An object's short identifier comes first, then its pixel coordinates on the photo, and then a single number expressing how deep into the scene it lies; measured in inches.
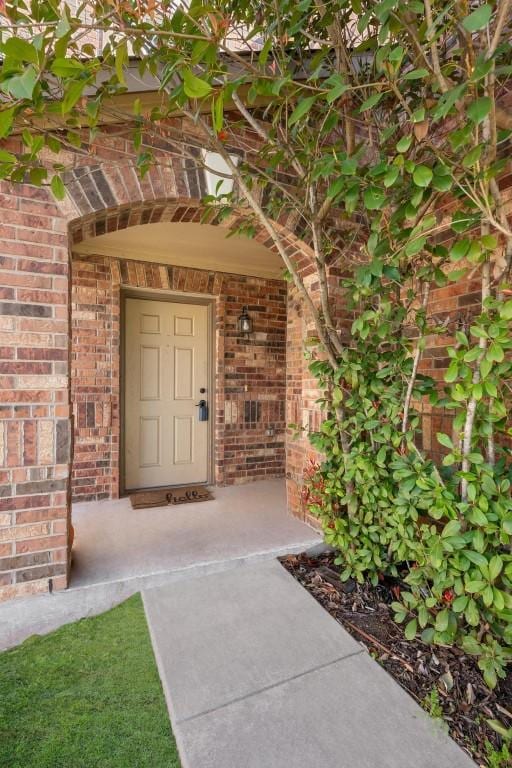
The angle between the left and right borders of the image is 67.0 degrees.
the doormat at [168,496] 136.3
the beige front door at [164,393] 154.6
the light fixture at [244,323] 165.0
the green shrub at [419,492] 51.4
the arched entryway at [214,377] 98.8
